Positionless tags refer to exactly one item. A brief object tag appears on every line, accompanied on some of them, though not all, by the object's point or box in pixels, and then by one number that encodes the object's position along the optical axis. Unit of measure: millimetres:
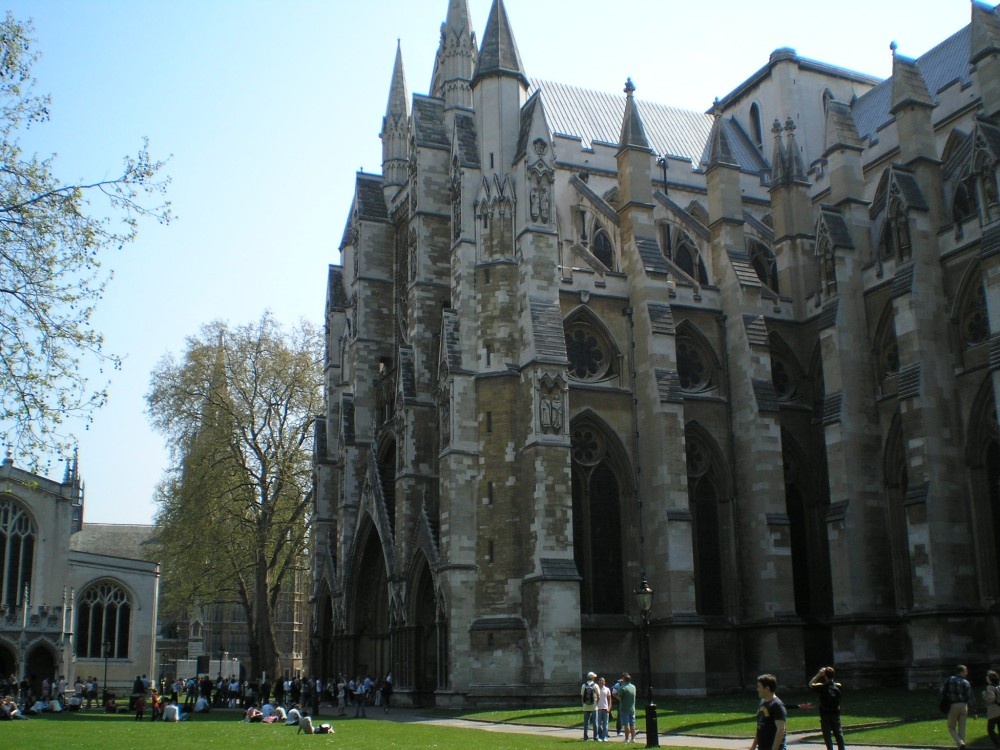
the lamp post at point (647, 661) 17844
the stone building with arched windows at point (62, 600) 42844
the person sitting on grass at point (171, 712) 27719
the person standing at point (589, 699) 19594
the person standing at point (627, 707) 20047
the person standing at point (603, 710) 19297
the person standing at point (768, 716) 9906
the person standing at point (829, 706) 13234
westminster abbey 27906
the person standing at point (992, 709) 16203
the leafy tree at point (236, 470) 41125
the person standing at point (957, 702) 15680
